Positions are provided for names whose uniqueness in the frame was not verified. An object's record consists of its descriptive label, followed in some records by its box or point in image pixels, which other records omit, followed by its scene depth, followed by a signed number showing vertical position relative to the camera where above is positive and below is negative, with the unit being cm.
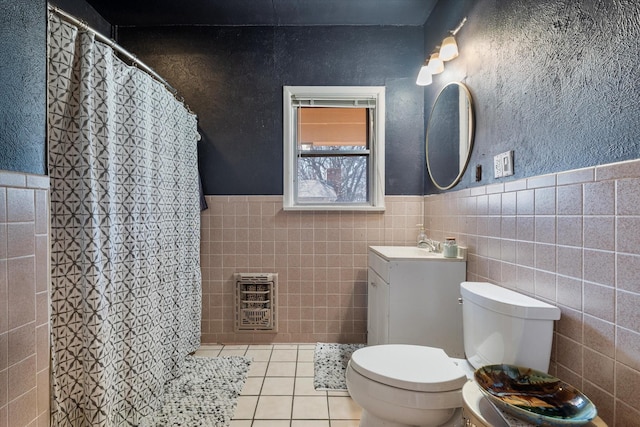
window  249 +47
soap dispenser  215 -22
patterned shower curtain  130 -11
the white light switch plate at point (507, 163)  136 +20
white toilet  105 -59
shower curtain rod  125 +78
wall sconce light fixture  180 +92
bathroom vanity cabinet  169 -50
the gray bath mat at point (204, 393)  159 -106
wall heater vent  244 -72
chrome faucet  199 -24
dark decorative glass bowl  77 -51
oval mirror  178 +47
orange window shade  255 +68
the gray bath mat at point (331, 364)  190 -105
